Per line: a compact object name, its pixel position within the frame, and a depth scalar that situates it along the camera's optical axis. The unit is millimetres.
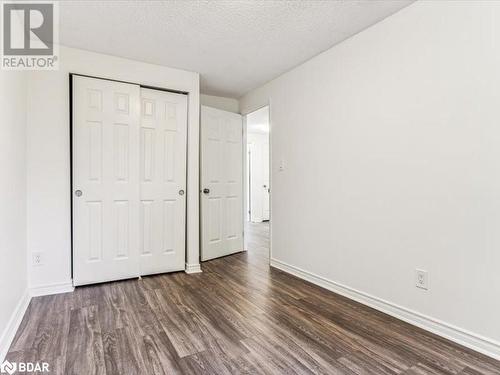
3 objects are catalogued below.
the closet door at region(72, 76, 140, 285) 2768
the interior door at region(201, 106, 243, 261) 3818
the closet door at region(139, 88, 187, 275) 3139
